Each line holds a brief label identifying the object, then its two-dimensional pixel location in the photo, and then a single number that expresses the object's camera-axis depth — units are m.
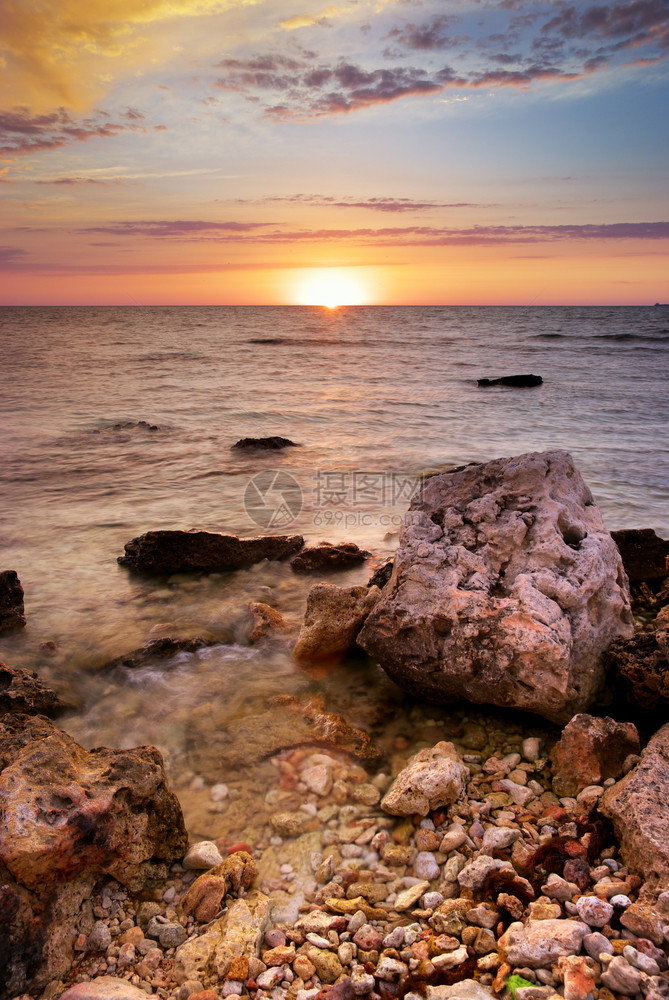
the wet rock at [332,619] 5.26
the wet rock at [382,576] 6.18
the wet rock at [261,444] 14.48
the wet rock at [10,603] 6.04
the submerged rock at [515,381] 26.22
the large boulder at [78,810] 2.69
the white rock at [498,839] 3.17
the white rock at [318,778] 3.81
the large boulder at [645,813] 2.73
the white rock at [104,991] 2.39
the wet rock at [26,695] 4.39
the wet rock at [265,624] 5.85
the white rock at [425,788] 3.42
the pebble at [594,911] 2.52
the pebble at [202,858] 3.21
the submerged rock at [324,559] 7.39
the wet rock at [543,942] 2.38
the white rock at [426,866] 3.10
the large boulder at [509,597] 4.08
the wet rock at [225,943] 2.60
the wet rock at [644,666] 3.91
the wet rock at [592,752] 3.54
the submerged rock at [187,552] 7.36
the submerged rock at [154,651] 5.49
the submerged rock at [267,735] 4.18
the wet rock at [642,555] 6.43
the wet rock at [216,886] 2.93
